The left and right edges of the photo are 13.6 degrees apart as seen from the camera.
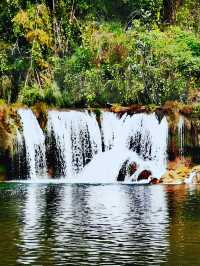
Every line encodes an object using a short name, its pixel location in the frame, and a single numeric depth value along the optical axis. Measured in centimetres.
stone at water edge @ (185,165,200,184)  3147
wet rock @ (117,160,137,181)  3347
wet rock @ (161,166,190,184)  3156
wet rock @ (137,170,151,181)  3277
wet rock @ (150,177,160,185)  3120
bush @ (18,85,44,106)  3592
